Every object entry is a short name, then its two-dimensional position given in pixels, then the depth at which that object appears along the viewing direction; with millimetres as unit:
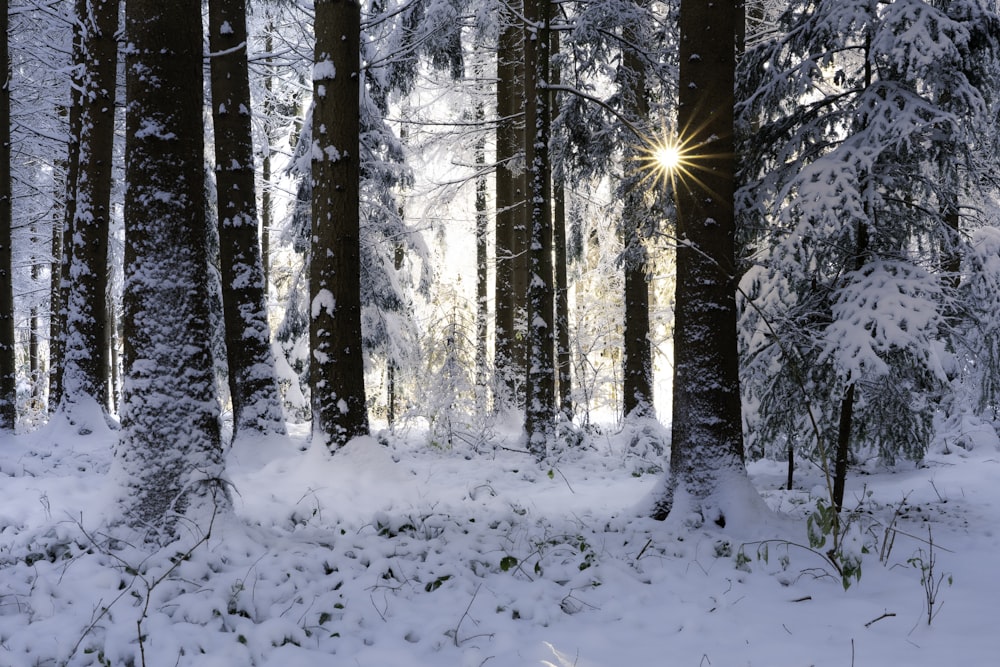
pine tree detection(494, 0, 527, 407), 12438
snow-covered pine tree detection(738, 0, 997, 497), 5211
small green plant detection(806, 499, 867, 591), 4234
